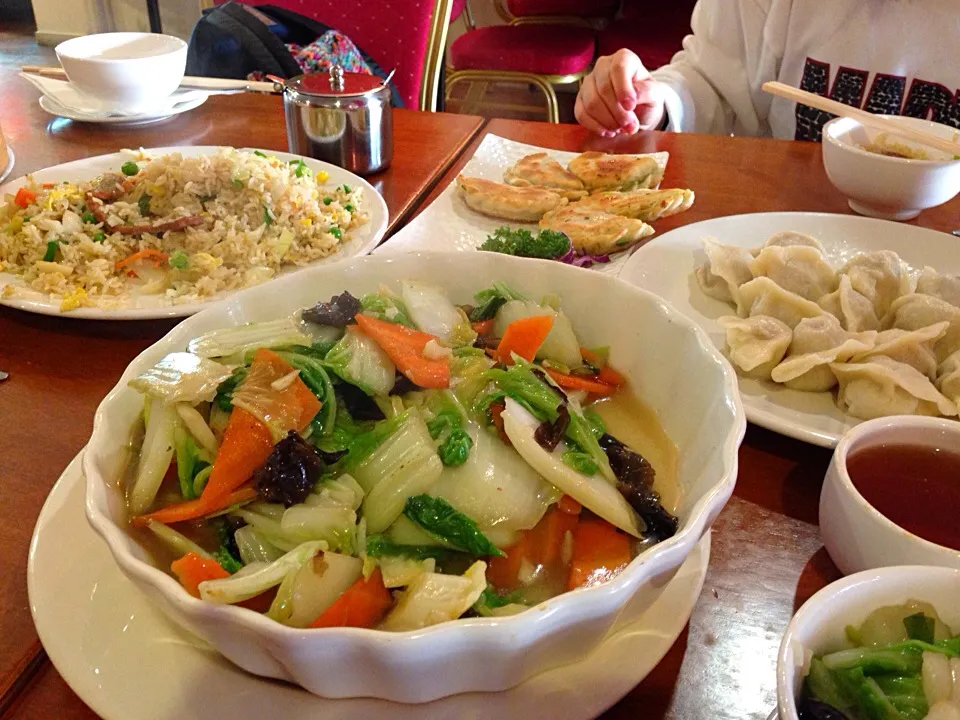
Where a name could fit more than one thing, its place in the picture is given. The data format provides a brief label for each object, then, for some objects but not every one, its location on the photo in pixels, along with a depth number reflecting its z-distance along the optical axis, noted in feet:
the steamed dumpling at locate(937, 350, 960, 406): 1.68
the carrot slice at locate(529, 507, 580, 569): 1.28
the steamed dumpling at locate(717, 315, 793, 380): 1.73
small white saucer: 2.87
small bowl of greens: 0.94
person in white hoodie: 2.86
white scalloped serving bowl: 0.95
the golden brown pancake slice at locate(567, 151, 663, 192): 2.54
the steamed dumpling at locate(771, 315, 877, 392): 1.69
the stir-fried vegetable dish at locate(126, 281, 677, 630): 1.13
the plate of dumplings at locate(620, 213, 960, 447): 1.66
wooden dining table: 1.17
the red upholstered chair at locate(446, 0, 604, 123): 5.65
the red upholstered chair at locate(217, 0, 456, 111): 3.83
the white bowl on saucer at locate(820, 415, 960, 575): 1.22
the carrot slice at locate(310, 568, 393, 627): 1.07
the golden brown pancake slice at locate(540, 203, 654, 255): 2.26
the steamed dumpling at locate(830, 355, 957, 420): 1.64
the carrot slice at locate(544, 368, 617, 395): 1.56
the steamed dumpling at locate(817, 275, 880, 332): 1.85
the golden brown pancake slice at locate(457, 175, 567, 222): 2.40
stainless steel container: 2.51
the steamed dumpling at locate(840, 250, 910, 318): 1.91
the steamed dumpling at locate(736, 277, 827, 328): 1.87
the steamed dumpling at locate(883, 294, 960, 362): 1.78
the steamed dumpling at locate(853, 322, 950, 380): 1.73
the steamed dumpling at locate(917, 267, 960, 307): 1.87
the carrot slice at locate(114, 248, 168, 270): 2.08
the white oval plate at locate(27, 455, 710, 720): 1.05
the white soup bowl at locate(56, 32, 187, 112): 2.74
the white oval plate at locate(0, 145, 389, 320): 1.85
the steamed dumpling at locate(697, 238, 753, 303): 1.98
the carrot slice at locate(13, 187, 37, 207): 2.18
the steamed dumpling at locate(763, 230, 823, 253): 2.07
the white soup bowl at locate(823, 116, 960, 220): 2.23
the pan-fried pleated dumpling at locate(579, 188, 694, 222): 2.36
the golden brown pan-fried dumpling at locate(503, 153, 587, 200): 2.54
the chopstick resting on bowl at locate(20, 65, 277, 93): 2.84
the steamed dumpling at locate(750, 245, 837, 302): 1.95
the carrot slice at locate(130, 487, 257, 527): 1.26
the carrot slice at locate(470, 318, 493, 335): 1.63
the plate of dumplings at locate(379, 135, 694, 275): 2.27
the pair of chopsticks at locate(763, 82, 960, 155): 2.29
